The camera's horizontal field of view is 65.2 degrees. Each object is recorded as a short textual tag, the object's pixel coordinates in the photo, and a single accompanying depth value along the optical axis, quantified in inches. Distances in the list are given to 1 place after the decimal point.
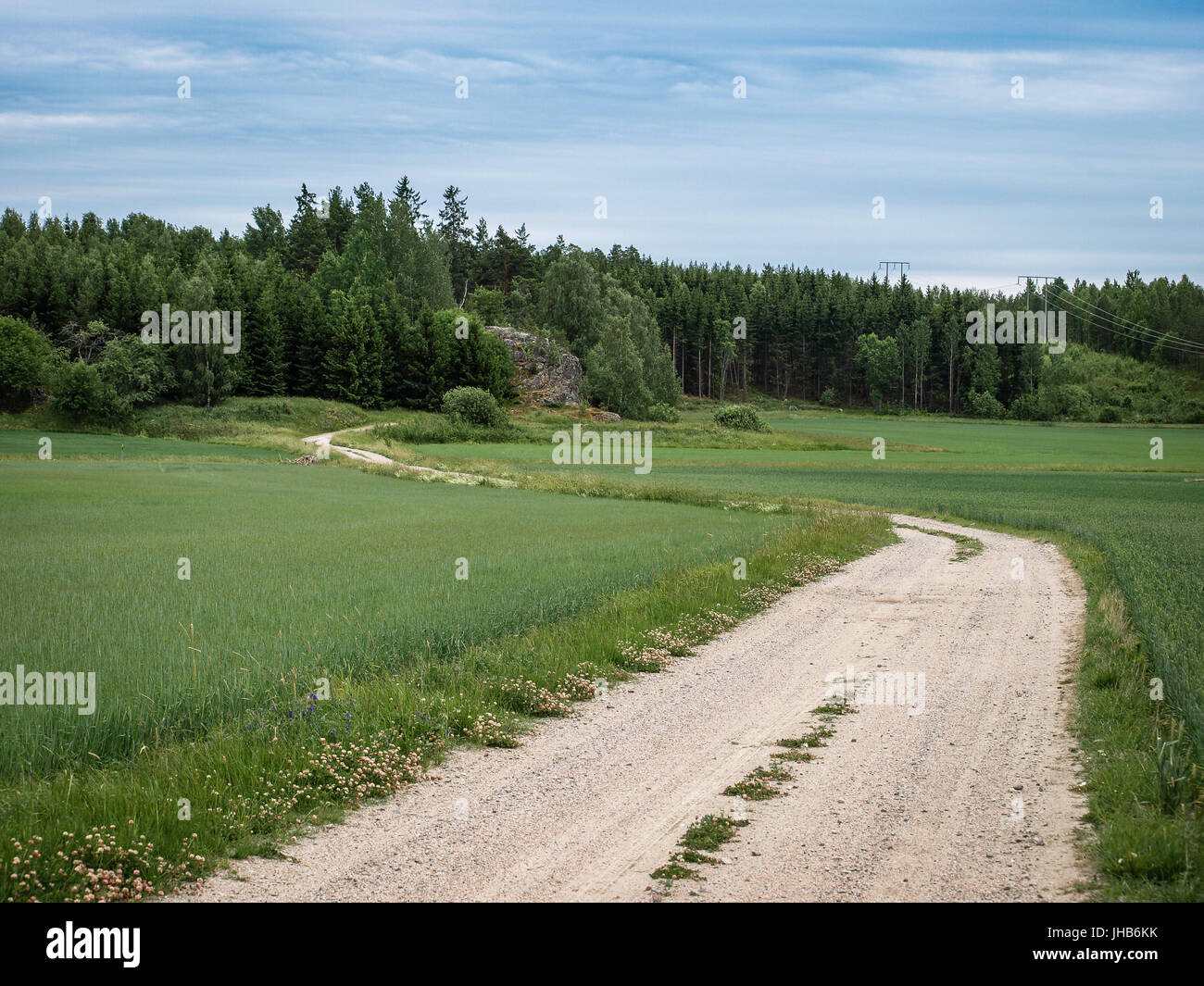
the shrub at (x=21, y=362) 3567.9
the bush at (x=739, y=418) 4269.2
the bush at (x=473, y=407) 3868.1
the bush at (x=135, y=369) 3545.8
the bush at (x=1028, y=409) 6141.7
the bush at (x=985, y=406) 6382.9
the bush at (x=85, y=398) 3494.1
